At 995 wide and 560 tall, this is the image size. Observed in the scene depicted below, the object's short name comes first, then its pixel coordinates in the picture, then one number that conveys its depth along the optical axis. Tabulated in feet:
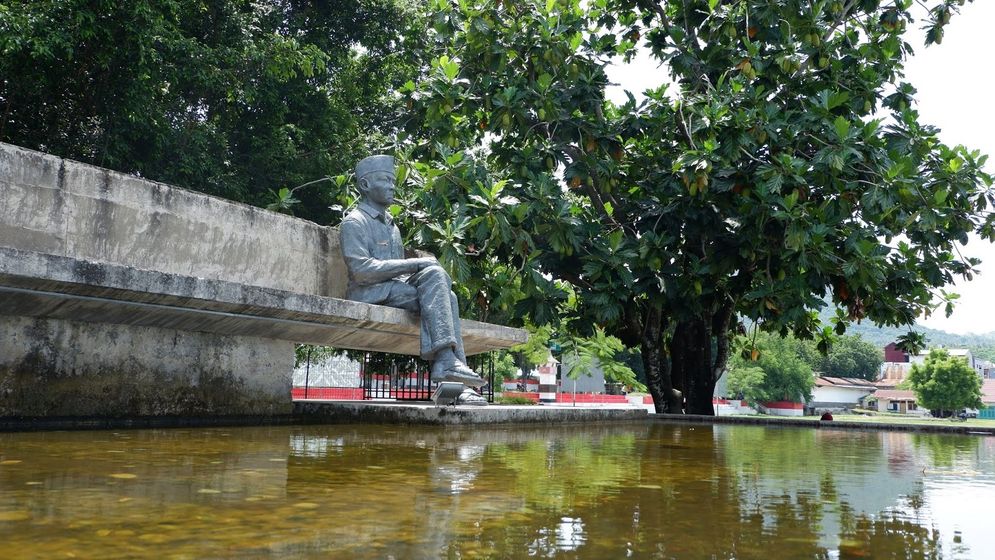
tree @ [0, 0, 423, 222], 39.93
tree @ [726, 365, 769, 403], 237.86
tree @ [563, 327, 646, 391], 59.52
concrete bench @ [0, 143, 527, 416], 14.76
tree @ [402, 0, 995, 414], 27.40
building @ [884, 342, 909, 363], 396.86
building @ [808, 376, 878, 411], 311.27
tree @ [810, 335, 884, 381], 358.64
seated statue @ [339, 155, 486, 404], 18.79
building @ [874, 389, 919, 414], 318.04
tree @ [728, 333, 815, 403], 240.73
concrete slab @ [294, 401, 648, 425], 18.88
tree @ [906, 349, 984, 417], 226.58
